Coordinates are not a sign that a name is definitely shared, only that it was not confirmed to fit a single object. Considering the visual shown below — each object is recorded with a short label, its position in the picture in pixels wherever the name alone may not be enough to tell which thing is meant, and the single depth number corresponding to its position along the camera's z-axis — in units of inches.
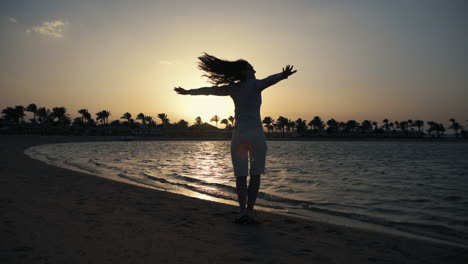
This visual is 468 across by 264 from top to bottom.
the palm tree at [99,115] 5693.9
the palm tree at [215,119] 7465.6
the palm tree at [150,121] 6444.9
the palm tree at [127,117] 6210.6
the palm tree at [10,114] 4589.1
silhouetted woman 168.7
